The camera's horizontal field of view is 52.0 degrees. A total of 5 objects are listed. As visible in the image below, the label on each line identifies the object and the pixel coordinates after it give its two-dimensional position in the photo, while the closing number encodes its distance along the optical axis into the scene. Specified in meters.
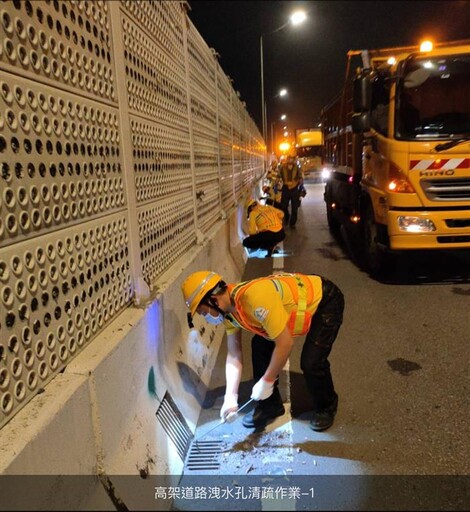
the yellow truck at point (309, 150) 31.30
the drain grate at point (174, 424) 2.94
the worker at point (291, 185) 13.23
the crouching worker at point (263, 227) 8.05
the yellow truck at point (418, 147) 6.23
